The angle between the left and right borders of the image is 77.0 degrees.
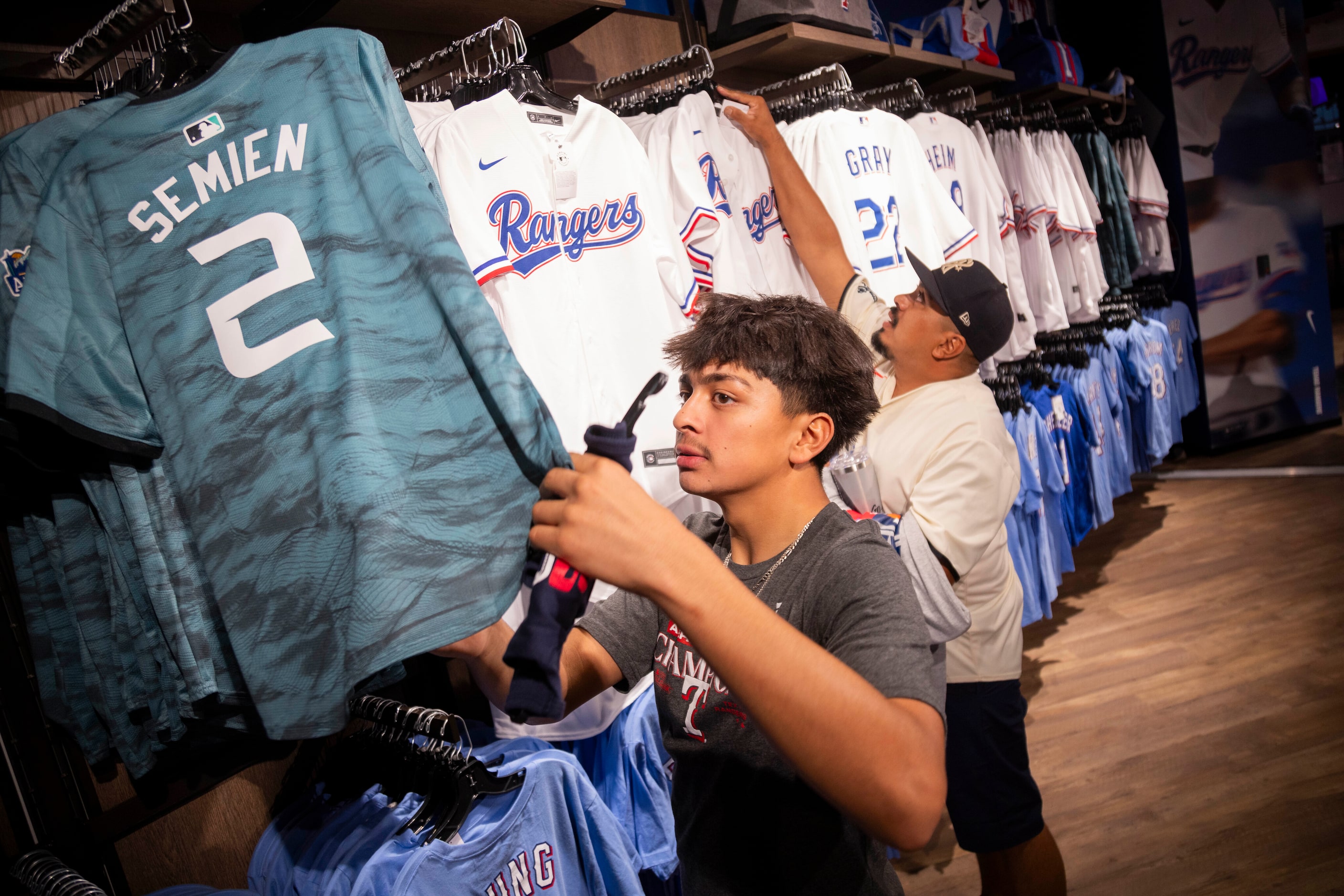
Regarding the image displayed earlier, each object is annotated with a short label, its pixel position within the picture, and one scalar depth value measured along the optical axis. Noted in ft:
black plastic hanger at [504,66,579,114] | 6.09
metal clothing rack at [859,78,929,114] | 10.05
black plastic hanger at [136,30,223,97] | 4.21
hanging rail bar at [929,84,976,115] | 11.67
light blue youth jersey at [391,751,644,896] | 4.66
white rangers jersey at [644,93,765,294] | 6.86
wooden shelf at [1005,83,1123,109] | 14.57
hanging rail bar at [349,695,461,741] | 4.84
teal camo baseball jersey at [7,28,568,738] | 3.31
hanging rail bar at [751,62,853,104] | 8.82
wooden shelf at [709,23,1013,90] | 8.85
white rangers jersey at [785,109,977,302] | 8.20
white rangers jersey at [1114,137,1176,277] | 17.34
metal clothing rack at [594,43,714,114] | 7.41
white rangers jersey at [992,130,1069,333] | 12.78
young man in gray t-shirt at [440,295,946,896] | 2.71
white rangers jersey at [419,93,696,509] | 5.42
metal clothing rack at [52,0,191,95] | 4.31
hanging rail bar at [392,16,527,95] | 6.00
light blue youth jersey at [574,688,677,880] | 6.45
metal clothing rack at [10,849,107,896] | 4.13
